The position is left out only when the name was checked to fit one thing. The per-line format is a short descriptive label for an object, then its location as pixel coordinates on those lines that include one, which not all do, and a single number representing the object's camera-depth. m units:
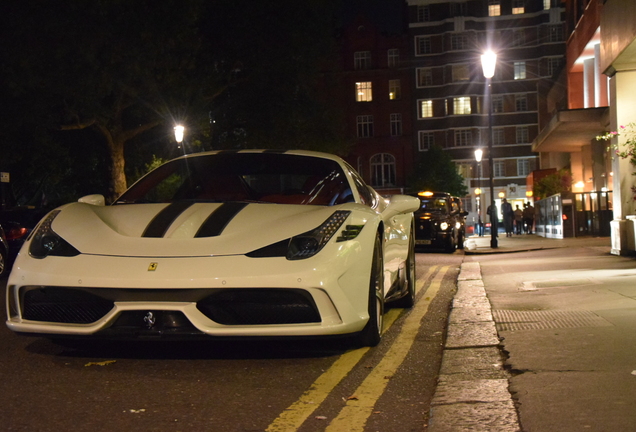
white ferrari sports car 4.60
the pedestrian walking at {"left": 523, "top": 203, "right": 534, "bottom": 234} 39.66
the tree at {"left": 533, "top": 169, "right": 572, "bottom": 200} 36.94
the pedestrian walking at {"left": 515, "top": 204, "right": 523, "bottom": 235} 43.76
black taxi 23.17
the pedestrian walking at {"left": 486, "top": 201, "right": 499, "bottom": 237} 24.78
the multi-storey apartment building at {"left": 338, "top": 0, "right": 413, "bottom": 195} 78.19
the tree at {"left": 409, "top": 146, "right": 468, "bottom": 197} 72.06
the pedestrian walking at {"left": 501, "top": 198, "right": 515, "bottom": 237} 38.84
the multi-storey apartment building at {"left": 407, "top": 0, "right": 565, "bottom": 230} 74.94
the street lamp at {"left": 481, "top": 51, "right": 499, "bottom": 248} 22.73
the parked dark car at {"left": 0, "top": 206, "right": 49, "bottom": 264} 15.53
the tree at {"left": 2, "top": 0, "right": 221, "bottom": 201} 23.44
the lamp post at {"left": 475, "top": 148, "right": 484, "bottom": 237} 41.44
